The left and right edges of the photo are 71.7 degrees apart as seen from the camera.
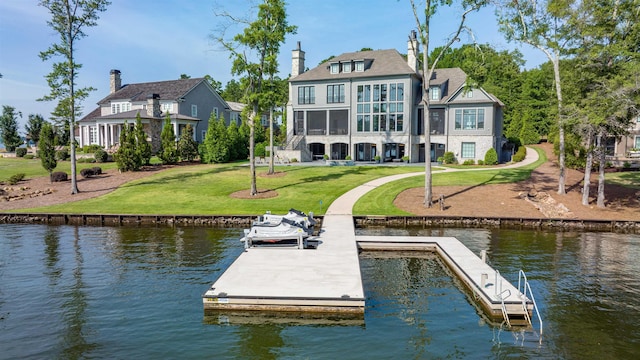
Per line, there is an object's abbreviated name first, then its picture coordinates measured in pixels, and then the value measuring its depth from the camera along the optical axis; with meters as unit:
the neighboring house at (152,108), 55.56
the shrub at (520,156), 51.00
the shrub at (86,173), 41.28
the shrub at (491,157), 48.16
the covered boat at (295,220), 21.19
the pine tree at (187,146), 50.19
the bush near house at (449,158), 49.53
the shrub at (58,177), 39.97
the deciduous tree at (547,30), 28.91
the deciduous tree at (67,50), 34.56
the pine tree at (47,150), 40.69
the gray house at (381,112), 49.75
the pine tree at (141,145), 43.98
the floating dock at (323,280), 13.53
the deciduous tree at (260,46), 31.92
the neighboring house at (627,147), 49.60
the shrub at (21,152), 59.50
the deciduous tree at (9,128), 68.07
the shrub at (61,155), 53.81
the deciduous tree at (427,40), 28.65
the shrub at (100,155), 50.12
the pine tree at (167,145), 48.16
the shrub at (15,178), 39.58
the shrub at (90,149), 54.52
